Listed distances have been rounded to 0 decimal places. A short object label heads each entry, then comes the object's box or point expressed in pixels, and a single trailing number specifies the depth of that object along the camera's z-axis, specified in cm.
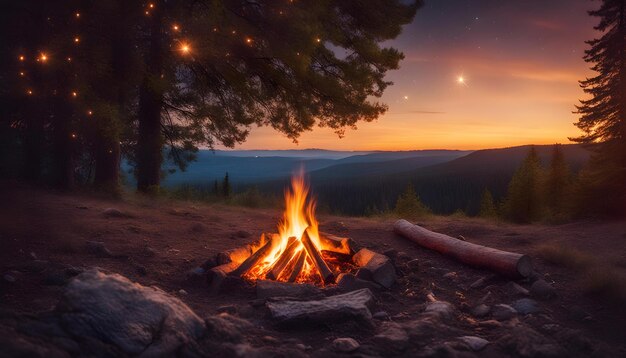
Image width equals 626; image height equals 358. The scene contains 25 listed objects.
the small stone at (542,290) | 618
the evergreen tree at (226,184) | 3438
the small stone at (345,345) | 427
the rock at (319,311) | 482
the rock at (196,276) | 630
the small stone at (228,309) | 517
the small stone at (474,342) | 448
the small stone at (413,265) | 719
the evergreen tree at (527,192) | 2956
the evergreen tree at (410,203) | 3312
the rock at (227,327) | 430
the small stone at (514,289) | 625
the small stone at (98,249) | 662
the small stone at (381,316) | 524
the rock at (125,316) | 370
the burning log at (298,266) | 626
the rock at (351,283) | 597
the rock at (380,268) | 627
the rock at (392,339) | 438
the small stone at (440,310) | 521
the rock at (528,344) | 439
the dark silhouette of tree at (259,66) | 1128
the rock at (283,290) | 561
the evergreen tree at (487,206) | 3681
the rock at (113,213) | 948
